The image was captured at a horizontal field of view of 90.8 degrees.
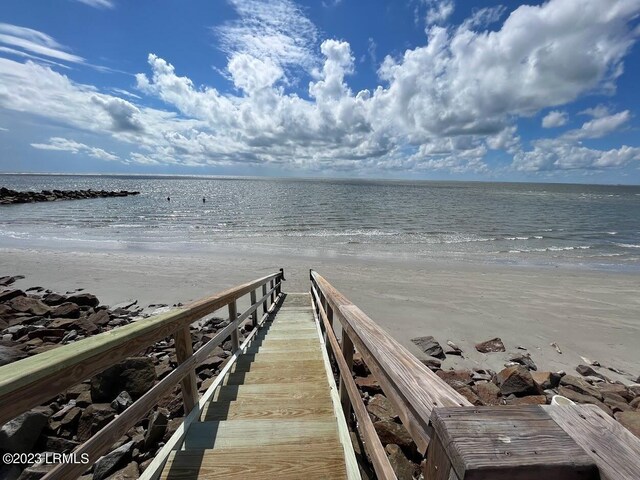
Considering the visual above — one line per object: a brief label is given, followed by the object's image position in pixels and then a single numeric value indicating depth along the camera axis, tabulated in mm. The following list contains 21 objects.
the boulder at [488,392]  4508
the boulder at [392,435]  3250
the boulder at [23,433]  3004
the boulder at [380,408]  3703
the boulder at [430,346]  6191
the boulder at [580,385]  4719
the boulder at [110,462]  2818
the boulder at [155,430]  3096
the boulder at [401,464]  2896
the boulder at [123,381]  3969
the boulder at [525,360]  5902
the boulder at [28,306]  7434
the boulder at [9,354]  4473
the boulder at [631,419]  3649
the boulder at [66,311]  7355
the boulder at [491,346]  6480
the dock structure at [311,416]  750
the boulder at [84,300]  8178
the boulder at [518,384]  4633
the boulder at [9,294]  7895
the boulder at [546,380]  5016
